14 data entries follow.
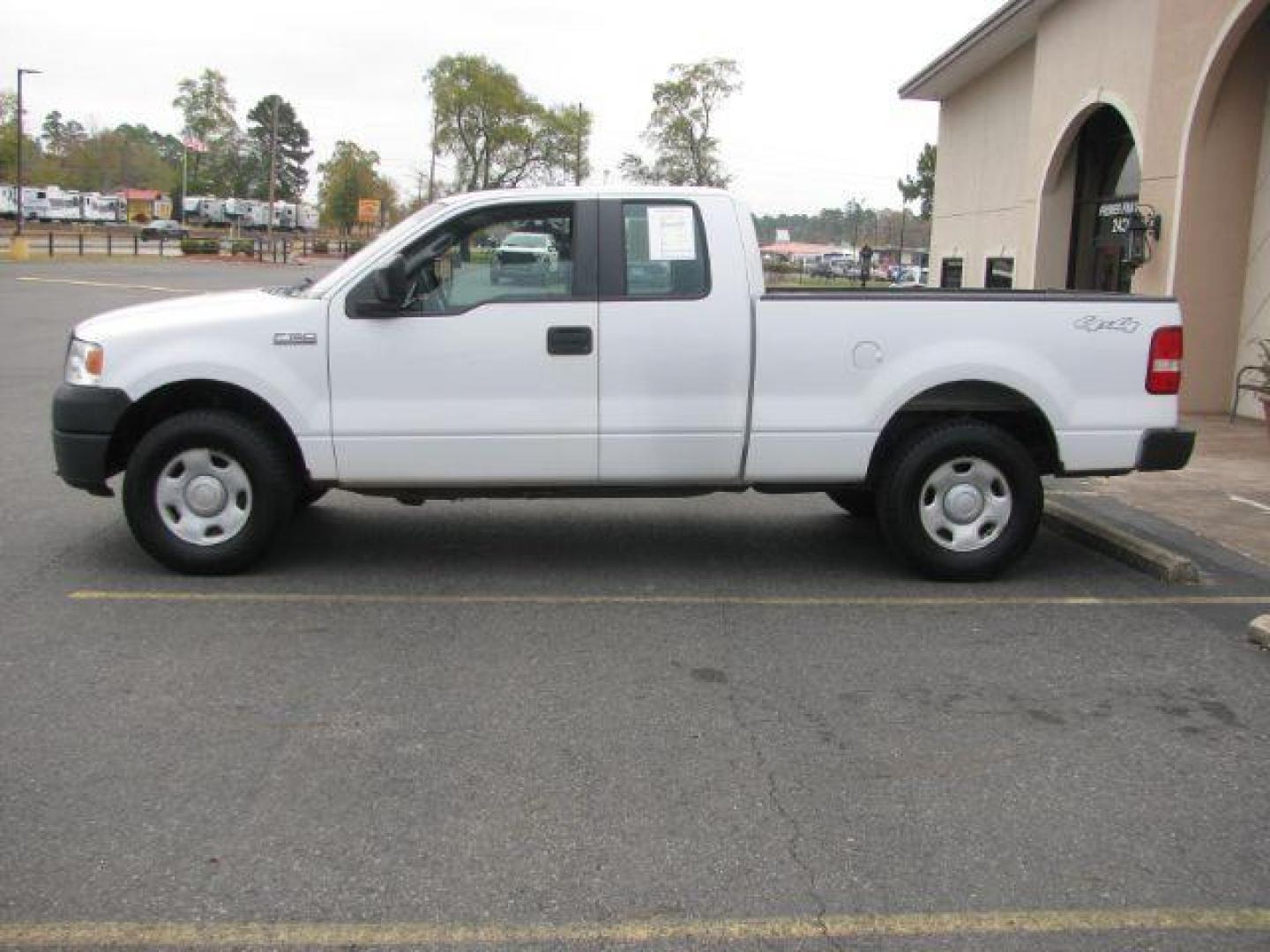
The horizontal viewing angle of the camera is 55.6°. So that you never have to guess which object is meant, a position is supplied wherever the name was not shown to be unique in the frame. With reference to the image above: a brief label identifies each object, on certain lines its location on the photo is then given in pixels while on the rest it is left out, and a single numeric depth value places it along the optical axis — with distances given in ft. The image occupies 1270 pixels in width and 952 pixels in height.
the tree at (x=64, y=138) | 408.87
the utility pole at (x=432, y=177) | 217.34
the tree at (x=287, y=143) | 425.69
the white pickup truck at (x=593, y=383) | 20.27
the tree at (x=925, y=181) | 248.52
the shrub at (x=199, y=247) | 191.83
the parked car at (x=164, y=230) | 265.34
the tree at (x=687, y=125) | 193.16
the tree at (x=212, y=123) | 358.43
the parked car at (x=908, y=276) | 168.98
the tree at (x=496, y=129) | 230.48
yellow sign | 258.57
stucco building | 41.22
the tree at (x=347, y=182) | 290.56
